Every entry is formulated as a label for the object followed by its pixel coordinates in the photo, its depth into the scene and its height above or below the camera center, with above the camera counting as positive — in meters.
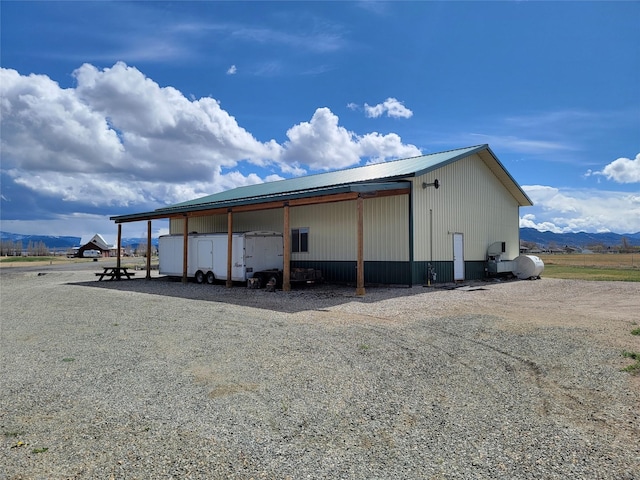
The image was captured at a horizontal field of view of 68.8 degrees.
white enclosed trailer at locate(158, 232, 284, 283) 18.62 -0.09
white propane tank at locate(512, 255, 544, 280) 21.72 -0.70
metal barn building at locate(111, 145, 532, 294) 16.94 +1.52
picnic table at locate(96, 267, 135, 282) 24.67 -1.11
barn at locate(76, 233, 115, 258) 86.62 +0.87
